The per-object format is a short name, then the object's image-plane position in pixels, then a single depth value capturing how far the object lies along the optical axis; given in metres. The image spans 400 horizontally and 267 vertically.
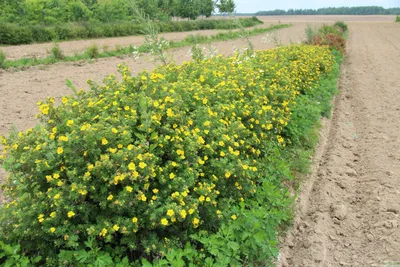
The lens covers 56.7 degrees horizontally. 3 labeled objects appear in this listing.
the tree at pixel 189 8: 60.62
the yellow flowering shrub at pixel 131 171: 2.80
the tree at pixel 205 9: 60.03
